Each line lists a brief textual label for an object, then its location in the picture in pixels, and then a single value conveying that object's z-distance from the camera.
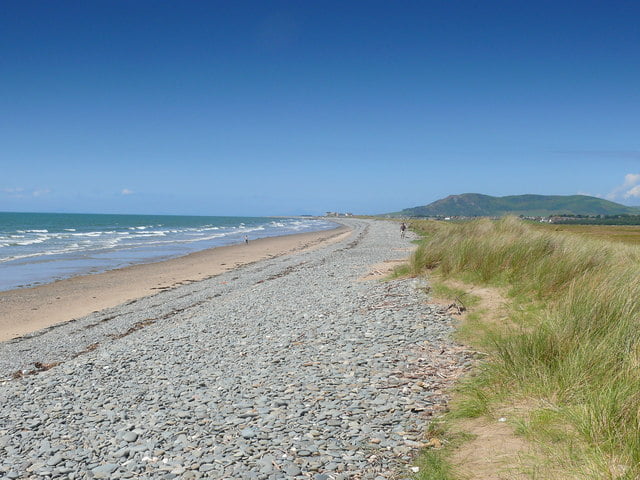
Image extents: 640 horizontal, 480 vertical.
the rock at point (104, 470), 4.91
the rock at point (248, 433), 5.26
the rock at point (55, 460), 5.27
